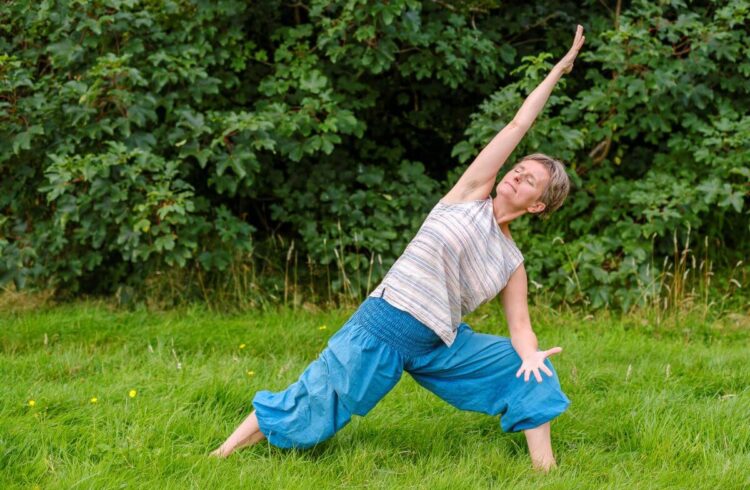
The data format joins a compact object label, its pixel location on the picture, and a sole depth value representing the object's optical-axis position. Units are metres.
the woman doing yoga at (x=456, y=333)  3.03
